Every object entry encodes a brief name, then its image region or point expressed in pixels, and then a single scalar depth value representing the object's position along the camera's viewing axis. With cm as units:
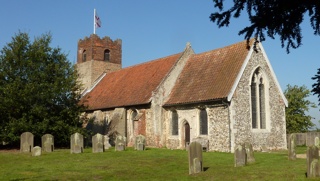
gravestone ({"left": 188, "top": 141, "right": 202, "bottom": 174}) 1361
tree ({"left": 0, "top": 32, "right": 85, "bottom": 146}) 2456
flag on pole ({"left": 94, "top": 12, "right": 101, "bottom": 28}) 4410
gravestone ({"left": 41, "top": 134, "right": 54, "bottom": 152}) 2298
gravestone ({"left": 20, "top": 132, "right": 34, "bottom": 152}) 2312
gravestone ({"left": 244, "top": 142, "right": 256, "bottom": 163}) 1662
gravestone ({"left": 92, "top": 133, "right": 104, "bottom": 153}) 2234
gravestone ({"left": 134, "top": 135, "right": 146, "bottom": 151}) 2422
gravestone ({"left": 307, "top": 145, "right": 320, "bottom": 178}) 1203
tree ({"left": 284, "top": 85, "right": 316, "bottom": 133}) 4028
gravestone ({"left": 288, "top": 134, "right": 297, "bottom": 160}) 1781
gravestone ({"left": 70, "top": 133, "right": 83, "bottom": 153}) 2202
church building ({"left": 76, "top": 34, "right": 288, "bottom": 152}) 2473
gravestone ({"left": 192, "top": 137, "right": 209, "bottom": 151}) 2505
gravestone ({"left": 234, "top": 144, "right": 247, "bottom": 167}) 1528
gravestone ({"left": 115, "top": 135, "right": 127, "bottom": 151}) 2367
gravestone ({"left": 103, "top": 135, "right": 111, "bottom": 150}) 2756
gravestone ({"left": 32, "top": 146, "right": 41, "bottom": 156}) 2064
